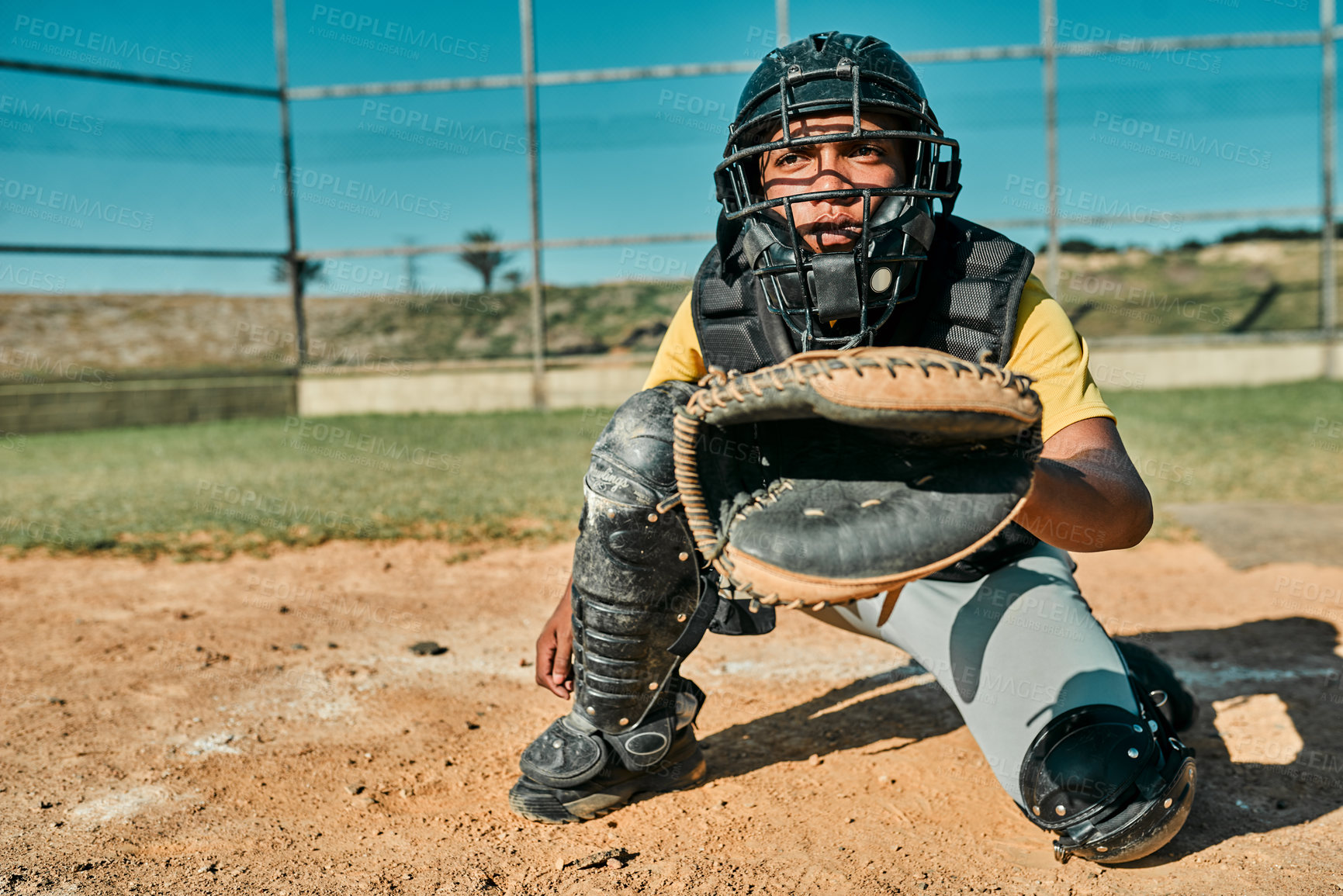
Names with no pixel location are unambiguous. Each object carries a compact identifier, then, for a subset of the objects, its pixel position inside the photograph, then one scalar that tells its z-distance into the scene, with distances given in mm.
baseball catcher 1390
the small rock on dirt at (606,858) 1728
